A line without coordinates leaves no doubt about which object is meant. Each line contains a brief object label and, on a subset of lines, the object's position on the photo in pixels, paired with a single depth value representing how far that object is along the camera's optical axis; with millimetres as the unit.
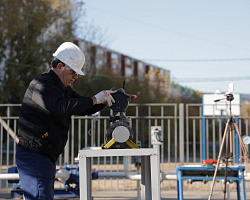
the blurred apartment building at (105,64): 24766
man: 3012
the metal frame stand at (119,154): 2941
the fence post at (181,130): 8680
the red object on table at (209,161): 5902
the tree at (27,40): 21156
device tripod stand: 5867
